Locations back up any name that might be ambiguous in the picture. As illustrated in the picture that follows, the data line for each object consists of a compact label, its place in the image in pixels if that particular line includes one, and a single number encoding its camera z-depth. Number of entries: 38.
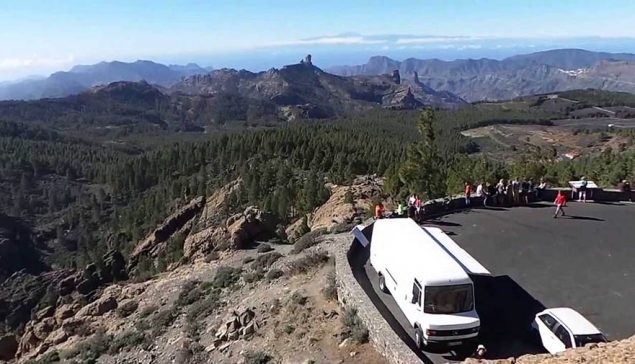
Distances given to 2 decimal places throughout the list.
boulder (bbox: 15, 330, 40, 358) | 34.03
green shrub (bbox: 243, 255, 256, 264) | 30.60
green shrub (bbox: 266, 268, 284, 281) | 25.16
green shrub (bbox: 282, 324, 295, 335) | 18.86
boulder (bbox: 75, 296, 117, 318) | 32.53
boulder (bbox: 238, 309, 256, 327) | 20.98
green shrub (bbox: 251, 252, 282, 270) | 28.22
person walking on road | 26.67
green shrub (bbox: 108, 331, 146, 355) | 24.11
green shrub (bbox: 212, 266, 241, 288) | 27.58
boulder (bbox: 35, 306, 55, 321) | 41.09
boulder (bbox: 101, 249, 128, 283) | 53.00
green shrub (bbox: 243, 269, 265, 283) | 26.25
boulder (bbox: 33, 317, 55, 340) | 34.80
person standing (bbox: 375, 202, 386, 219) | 26.28
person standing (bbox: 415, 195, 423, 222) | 26.33
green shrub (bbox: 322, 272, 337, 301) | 20.19
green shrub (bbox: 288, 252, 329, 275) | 24.36
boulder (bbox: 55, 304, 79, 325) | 36.00
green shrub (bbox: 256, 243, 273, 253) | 33.06
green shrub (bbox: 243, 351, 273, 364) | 17.72
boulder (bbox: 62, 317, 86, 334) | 31.32
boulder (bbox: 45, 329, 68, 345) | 30.70
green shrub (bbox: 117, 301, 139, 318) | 30.04
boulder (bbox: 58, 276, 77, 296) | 54.12
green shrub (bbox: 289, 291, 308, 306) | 20.39
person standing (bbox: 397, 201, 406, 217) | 26.75
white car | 14.55
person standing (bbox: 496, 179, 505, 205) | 29.16
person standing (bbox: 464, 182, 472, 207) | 28.74
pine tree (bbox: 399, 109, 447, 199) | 38.66
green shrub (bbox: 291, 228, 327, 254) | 28.96
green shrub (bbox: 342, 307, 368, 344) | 16.72
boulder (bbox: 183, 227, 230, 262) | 37.16
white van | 15.08
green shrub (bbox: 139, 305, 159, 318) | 27.55
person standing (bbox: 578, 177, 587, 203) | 29.62
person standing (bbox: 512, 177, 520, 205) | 29.20
